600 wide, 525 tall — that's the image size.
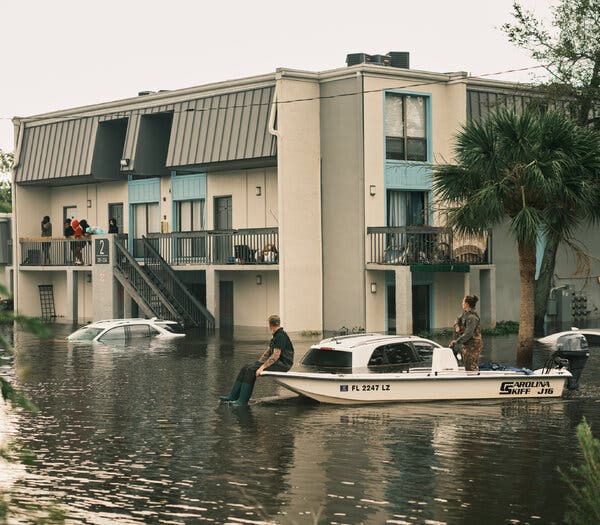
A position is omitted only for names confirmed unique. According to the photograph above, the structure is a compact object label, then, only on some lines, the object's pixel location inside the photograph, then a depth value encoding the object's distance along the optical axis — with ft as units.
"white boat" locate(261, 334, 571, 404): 68.28
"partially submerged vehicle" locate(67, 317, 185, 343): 116.57
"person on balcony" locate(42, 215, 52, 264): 162.50
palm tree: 87.71
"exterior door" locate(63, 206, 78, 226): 167.18
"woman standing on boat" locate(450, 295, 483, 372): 71.92
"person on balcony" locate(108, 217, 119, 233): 152.05
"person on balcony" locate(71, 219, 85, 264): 156.56
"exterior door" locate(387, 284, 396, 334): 129.70
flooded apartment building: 127.03
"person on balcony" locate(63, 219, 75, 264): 158.20
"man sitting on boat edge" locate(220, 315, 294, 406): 68.39
